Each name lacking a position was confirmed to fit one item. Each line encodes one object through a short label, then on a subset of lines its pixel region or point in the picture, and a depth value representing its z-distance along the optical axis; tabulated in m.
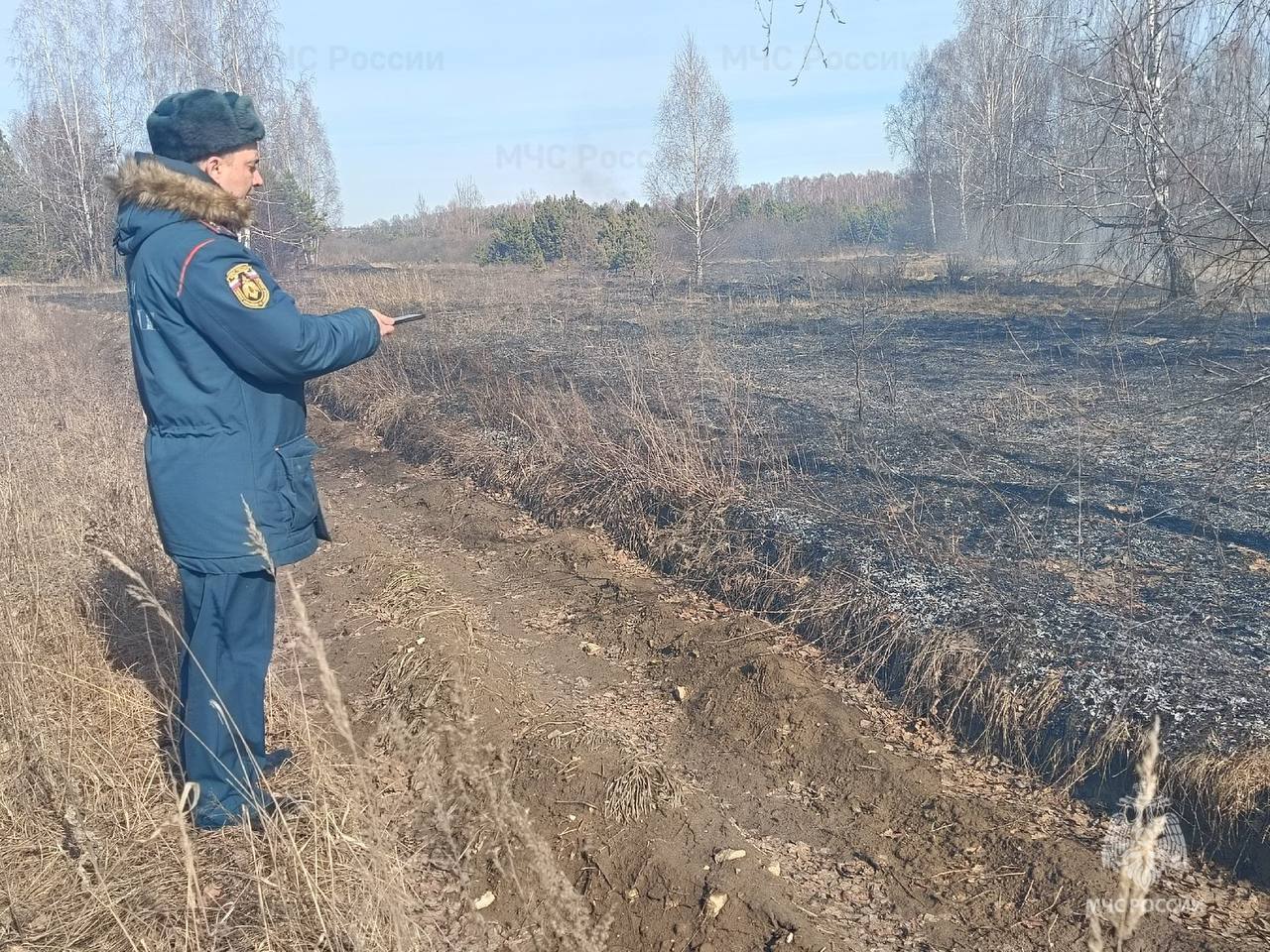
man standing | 2.56
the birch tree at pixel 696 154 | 25.30
